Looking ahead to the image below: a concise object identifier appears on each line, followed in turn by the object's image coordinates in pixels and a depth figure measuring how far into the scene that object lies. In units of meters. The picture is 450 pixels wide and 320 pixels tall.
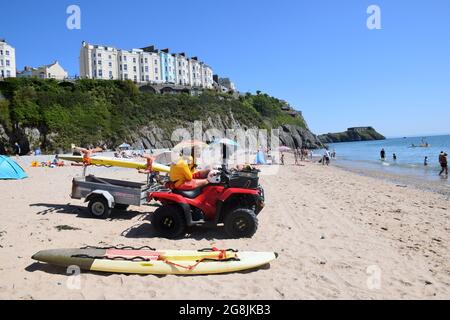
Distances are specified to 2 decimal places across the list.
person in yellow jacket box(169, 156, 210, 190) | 7.07
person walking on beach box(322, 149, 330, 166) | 32.94
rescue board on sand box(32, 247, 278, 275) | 4.99
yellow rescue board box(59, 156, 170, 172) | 9.86
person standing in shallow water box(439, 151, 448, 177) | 21.25
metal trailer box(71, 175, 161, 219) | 8.46
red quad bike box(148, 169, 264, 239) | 6.83
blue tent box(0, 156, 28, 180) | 15.53
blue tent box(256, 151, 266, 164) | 29.94
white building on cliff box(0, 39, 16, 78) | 66.06
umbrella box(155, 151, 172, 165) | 19.83
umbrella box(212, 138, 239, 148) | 20.94
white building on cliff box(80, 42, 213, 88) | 74.12
